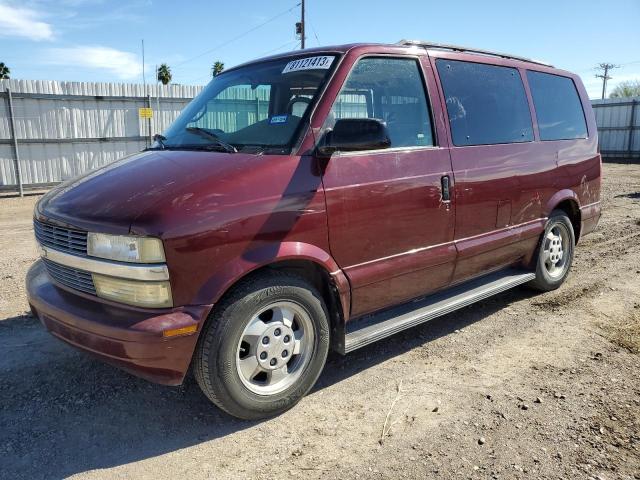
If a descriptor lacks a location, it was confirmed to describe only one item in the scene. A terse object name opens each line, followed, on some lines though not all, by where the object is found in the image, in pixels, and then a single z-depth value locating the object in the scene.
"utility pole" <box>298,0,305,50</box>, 28.41
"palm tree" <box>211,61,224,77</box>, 47.98
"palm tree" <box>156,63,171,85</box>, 56.94
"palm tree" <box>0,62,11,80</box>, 47.09
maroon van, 2.67
